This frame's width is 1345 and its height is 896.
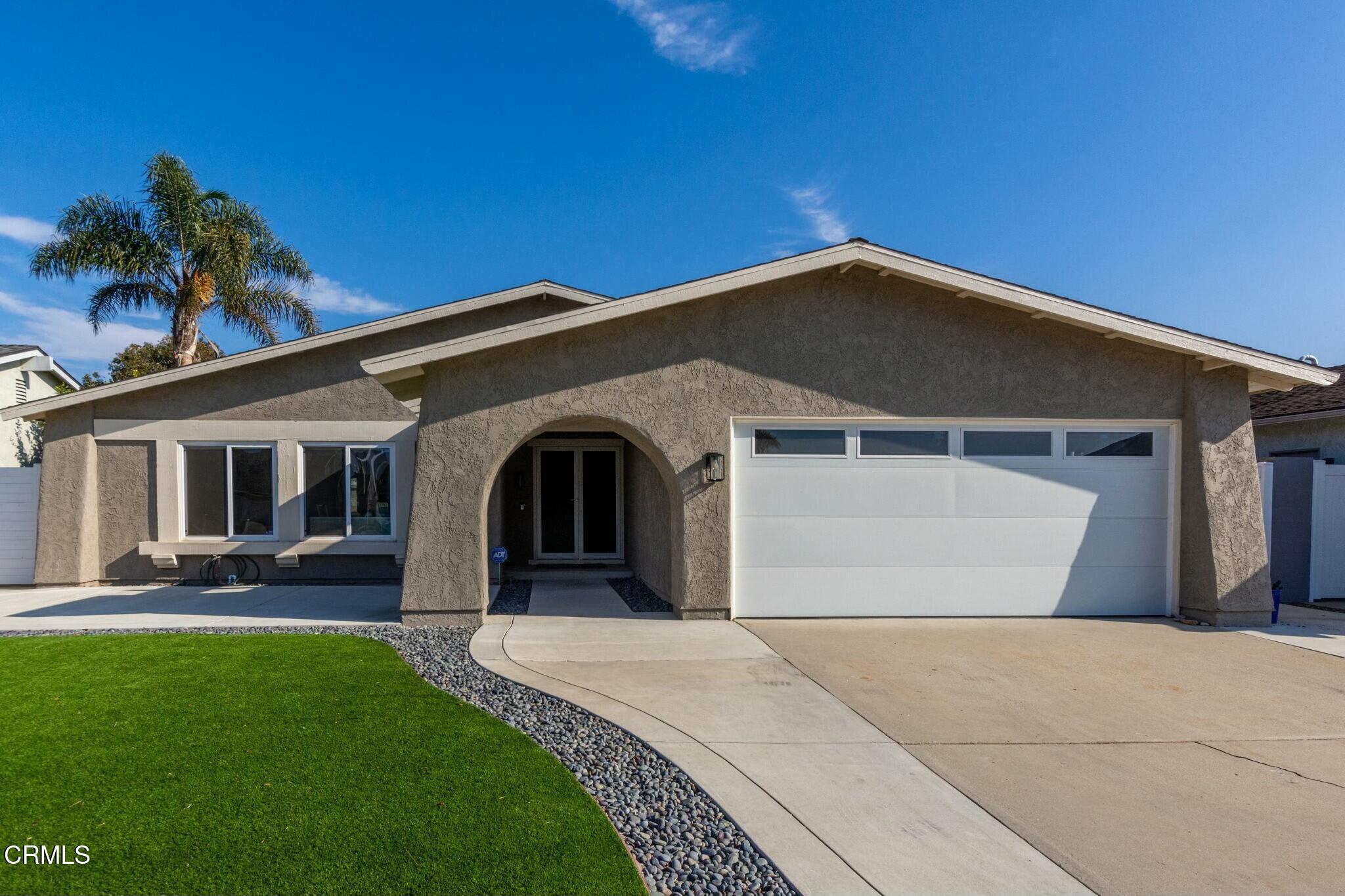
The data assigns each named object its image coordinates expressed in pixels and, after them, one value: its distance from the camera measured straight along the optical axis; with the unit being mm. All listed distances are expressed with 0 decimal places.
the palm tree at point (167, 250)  15539
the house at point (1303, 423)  11609
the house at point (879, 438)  8500
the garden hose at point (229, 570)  11898
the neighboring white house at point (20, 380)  17078
